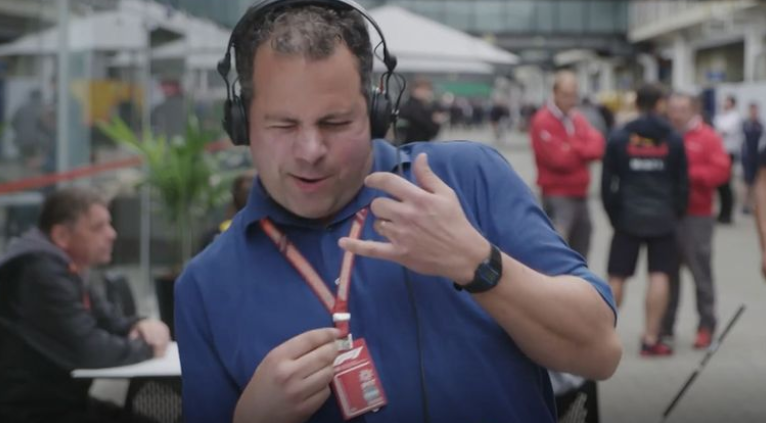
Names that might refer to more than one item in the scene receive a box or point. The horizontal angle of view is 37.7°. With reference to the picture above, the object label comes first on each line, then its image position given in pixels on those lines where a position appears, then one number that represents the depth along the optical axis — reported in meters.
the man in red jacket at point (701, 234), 7.90
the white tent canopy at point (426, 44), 12.46
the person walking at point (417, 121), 10.37
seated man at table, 4.05
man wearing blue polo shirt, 1.61
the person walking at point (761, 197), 5.63
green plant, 8.15
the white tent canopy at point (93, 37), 7.12
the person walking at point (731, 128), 19.59
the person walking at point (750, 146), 16.47
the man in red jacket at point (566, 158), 8.91
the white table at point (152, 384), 4.16
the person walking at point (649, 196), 7.53
